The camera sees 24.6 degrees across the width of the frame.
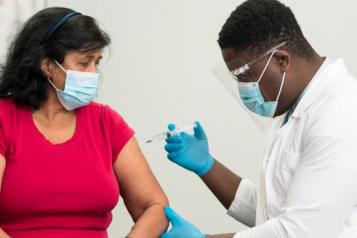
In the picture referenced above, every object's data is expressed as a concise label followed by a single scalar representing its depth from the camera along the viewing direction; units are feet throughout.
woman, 6.22
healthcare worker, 5.48
